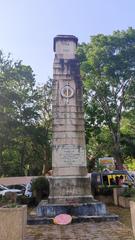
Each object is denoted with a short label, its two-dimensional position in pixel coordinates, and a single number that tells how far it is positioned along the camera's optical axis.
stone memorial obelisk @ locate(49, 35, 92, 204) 7.14
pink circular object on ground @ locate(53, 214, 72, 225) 6.00
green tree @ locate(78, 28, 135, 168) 12.81
